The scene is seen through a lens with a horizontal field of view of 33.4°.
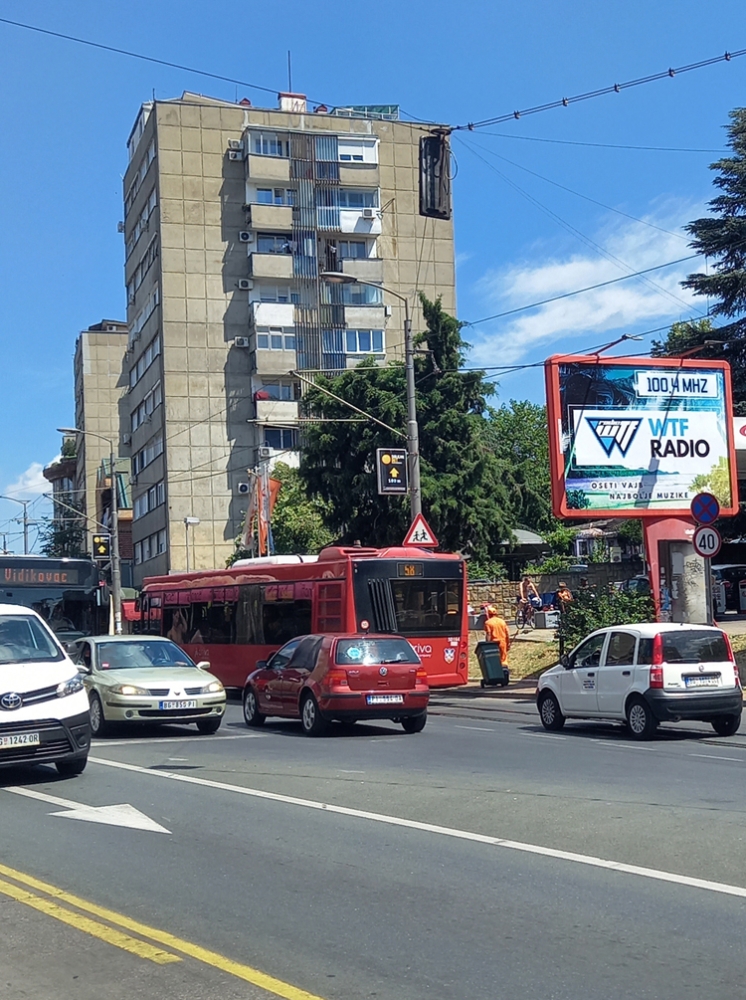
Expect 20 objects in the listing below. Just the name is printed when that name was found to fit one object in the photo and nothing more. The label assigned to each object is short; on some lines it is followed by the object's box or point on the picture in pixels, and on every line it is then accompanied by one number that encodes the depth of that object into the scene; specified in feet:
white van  38.17
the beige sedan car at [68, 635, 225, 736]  56.44
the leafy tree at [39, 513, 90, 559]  294.25
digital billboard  87.15
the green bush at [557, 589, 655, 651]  85.35
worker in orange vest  95.04
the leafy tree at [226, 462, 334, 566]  183.21
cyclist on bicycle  127.75
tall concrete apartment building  211.41
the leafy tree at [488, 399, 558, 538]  168.14
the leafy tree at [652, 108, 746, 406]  148.46
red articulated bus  83.09
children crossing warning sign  90.22
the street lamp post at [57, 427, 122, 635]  152.15
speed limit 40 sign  72.38
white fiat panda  56.49
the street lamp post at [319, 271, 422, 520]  95.86
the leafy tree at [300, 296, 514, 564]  146.00
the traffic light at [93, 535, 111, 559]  137.18
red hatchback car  58.44
